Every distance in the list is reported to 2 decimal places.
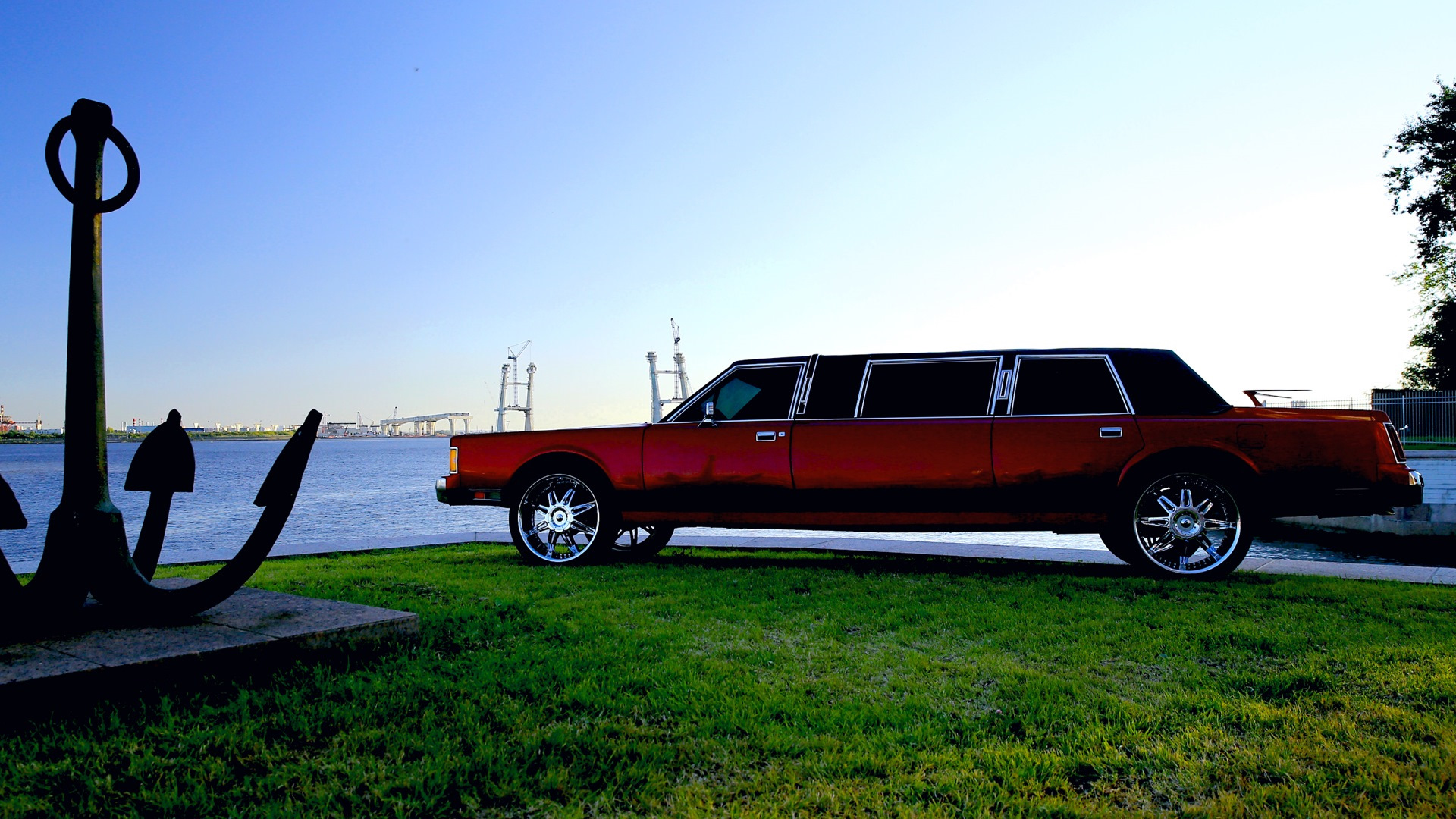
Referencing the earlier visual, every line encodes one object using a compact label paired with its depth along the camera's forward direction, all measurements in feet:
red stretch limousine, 23.20
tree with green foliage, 100.94
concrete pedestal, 11.14
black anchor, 13.66
